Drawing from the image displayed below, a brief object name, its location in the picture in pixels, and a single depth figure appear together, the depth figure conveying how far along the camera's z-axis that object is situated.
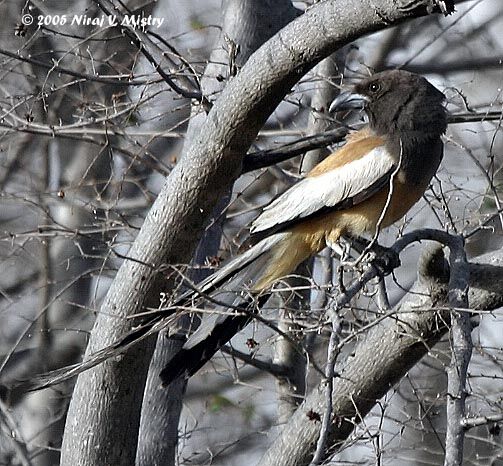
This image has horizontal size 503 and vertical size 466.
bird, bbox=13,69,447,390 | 11.22
